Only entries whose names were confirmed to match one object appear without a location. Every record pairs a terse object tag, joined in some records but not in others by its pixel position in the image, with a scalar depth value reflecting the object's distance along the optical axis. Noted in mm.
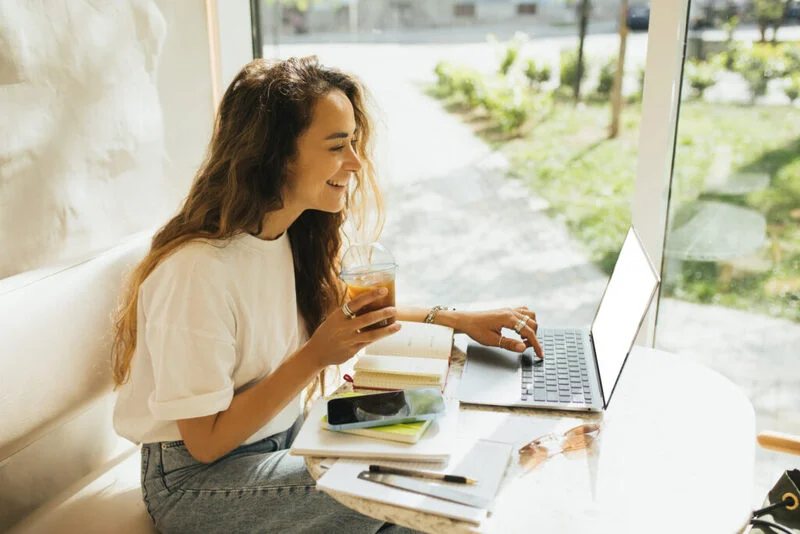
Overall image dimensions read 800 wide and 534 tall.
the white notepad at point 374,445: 1230
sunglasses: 1268
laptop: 1422
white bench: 1471
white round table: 1115
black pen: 1173
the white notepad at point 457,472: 1108
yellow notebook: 1256
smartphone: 1294
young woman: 1414
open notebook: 1479
